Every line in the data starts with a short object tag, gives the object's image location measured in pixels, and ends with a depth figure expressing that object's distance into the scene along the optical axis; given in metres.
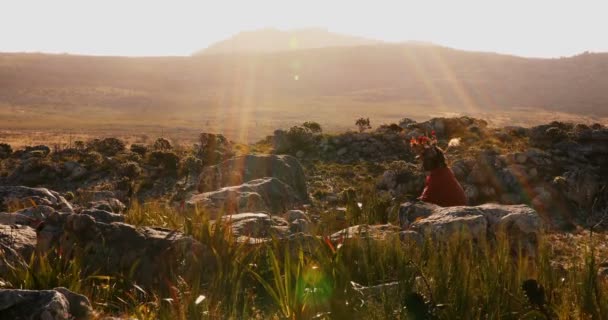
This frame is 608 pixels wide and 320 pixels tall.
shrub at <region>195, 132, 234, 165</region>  19.17
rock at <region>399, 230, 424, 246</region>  6.88
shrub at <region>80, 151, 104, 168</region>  18.21
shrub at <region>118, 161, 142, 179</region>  17.17
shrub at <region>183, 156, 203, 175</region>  17.77
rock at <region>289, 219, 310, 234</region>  7.74
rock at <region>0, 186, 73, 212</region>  10.28
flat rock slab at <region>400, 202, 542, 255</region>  7.15
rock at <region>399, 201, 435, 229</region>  8.34
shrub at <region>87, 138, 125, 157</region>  20.73
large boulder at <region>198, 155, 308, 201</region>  14.17
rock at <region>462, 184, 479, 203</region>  14.67
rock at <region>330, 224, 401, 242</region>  6.00
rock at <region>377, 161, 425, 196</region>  15.33
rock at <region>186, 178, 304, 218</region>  9.73
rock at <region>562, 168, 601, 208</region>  14.30
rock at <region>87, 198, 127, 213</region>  10.19
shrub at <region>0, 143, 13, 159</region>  20.08
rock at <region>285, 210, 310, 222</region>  8.98
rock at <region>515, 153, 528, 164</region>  16.41
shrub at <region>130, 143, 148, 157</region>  20.77
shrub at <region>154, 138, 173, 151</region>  21.70
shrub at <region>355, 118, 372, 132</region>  25.38
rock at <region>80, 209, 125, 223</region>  6.89
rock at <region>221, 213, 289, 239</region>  7.37
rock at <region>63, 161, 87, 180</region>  17.30
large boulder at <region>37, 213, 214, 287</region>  6.06
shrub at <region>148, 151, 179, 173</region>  18.03
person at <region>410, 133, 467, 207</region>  9.92
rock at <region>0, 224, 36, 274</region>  5.88
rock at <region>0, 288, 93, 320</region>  4.26
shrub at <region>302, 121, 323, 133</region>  24.27
